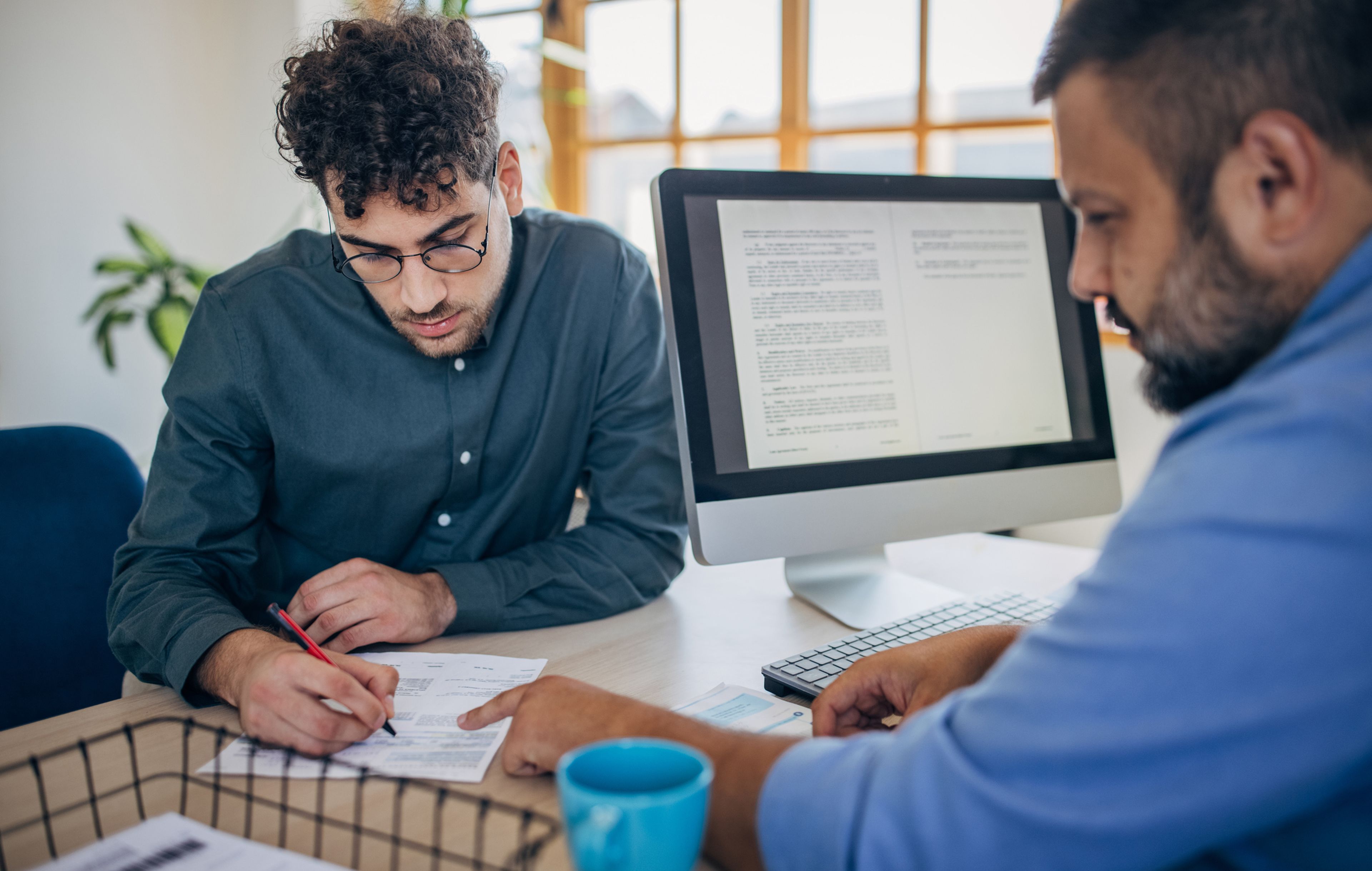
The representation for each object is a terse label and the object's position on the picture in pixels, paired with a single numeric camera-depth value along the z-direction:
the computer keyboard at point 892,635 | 0.86
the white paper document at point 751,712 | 0.79
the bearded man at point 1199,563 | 0.42
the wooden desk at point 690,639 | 0.82
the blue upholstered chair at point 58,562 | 1.21
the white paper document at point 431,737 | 0.71
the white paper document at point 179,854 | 0.55
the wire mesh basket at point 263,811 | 0.59
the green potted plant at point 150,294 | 2.67
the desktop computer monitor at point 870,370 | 1.00
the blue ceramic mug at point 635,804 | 0.42
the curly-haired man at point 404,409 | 1.04
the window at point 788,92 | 2.74
